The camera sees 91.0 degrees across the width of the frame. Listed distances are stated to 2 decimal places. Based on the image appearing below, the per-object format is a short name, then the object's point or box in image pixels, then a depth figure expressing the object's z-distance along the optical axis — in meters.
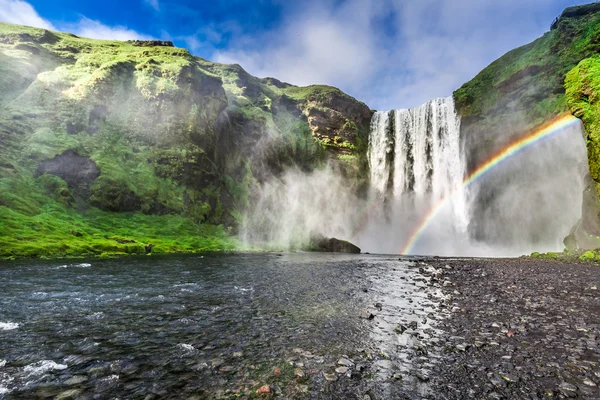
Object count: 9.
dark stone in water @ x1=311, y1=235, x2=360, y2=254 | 75.00
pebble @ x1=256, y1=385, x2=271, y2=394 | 6.03
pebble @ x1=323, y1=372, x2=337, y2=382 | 6.63
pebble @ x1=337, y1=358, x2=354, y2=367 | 7.38
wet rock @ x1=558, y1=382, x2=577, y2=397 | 5.67
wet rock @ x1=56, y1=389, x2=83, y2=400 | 5.68
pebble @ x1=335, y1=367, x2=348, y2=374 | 6.99
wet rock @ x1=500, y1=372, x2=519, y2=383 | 6.32
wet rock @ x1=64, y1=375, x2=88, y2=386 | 6.28
